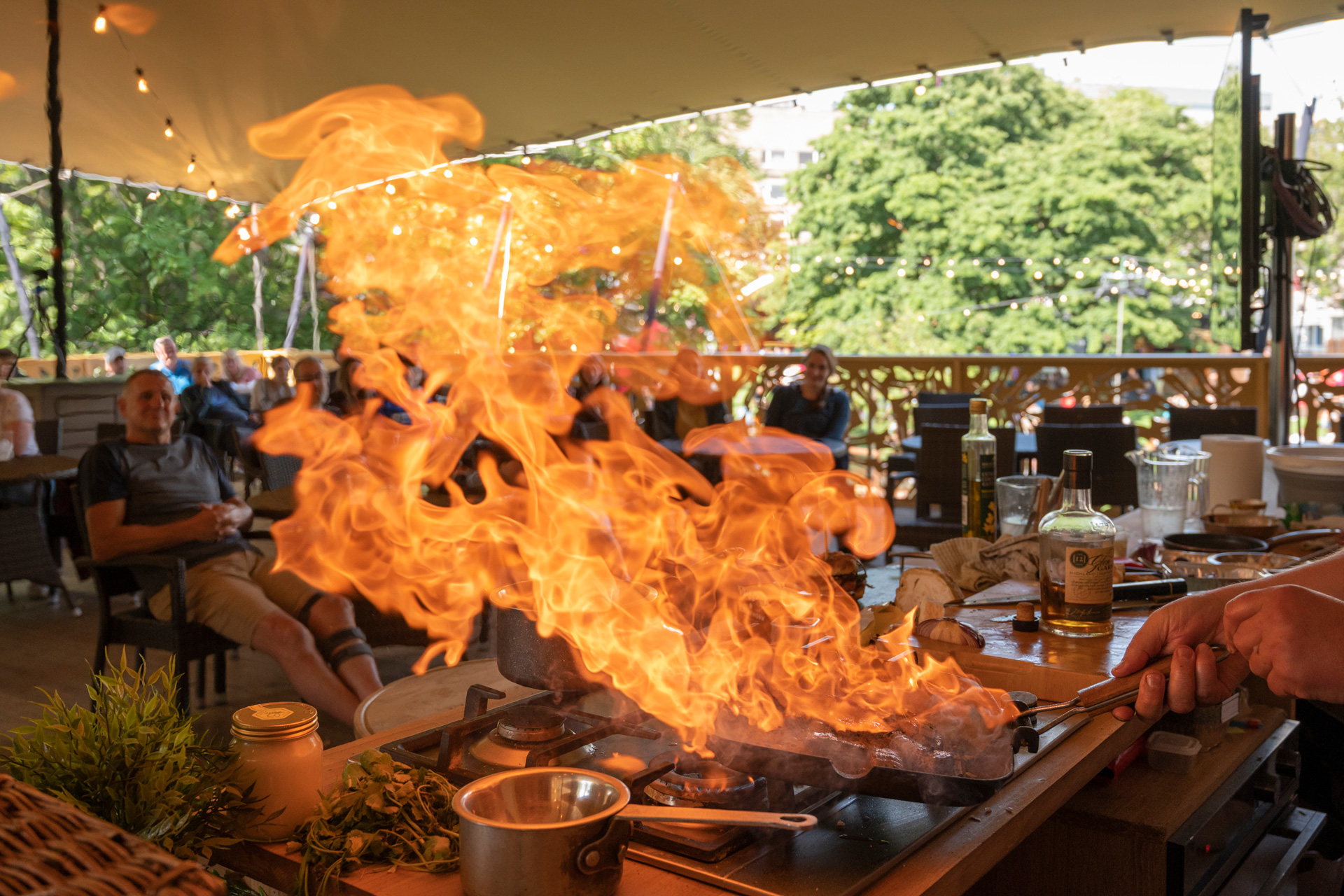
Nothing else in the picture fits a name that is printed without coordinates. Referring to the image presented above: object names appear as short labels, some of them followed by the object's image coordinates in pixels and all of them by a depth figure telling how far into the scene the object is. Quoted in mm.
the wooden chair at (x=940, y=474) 4734
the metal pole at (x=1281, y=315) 4195
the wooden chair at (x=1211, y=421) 4582
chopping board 1451
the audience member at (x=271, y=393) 9755
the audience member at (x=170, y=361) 9578
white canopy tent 5914
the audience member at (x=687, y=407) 7059
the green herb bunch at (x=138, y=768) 977
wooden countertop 940
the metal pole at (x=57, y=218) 7125
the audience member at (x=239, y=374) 10383
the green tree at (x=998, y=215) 16984
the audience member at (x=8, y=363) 7698
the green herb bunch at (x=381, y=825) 984
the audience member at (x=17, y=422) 5973
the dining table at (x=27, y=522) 5168
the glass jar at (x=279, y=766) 1051
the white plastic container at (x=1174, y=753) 1634
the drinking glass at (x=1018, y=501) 2385
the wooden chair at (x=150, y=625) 3314
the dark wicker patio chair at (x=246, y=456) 7094
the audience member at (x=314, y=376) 6188
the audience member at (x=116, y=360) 10648
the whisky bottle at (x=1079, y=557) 1601
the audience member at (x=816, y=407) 6785
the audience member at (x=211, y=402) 8430
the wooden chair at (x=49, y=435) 6543
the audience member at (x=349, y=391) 5758
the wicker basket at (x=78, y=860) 660
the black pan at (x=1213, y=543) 2299
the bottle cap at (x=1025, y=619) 1670
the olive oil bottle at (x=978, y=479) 2193
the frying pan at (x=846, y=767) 971
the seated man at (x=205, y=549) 3414
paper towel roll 3062
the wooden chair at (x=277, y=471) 4824
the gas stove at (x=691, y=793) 938
